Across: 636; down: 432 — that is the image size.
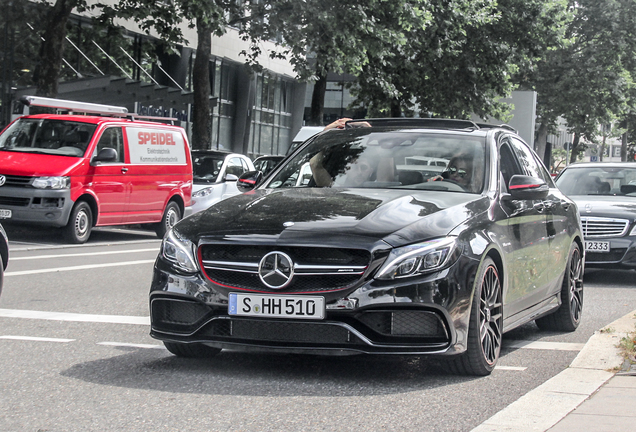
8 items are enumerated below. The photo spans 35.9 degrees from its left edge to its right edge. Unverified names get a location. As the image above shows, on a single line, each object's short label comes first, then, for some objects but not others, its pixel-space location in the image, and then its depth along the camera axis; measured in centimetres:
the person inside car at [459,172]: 659
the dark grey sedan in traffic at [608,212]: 1237
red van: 1577
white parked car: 2071
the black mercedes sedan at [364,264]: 532
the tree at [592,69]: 4256
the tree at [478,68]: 3478
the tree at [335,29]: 2409
